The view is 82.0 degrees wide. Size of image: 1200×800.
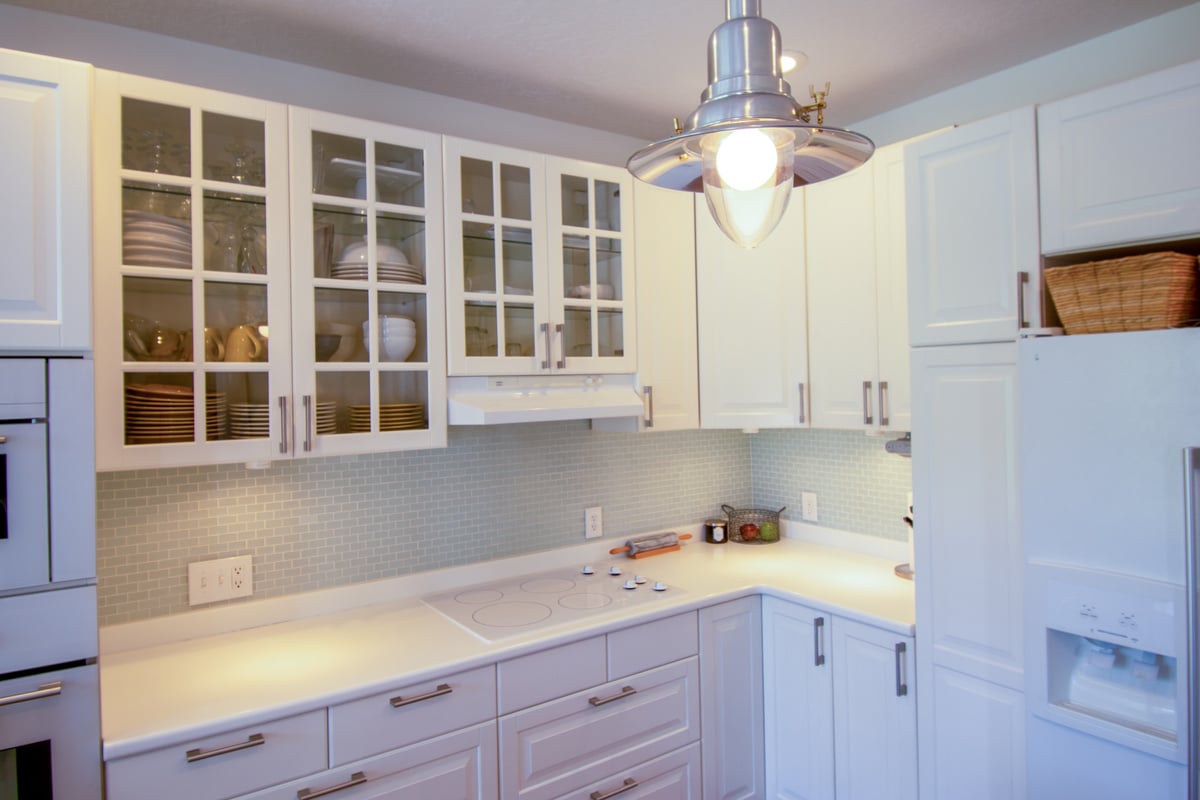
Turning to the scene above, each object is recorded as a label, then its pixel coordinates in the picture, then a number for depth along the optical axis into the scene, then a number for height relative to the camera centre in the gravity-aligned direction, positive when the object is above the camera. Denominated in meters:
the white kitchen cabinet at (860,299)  2.24 +0.34
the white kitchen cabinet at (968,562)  1.73 -0.43
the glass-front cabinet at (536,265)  2.11 +0.45
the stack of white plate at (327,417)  1.87 -0.03
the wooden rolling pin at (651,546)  2.75 -0.58
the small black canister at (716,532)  2.98 -0.57
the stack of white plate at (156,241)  1.64 +0.41
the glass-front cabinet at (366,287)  1.85 +0.34
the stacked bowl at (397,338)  1.98 +0.20
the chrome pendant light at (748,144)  1.00 +0.40
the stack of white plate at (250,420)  1.76 -0.03
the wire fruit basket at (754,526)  2.99 -0.55
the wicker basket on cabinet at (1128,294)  1.40 +0.21
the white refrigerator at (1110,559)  1.33 -0.34
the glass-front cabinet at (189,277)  1.61 +0.33
